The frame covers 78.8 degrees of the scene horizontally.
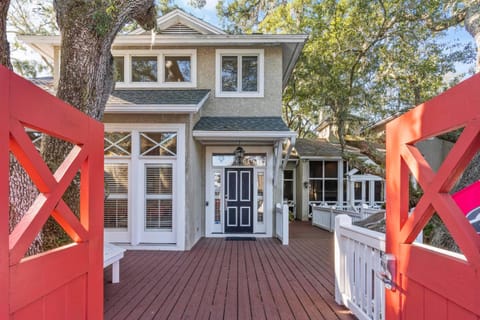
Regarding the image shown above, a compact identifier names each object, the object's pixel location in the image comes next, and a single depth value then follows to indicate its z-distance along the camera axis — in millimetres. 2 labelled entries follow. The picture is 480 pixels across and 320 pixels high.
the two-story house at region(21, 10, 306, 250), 6871
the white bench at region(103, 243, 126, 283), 4333
